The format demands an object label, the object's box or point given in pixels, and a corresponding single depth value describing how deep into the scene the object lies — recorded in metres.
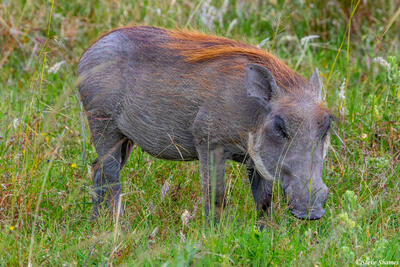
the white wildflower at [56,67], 9.09
